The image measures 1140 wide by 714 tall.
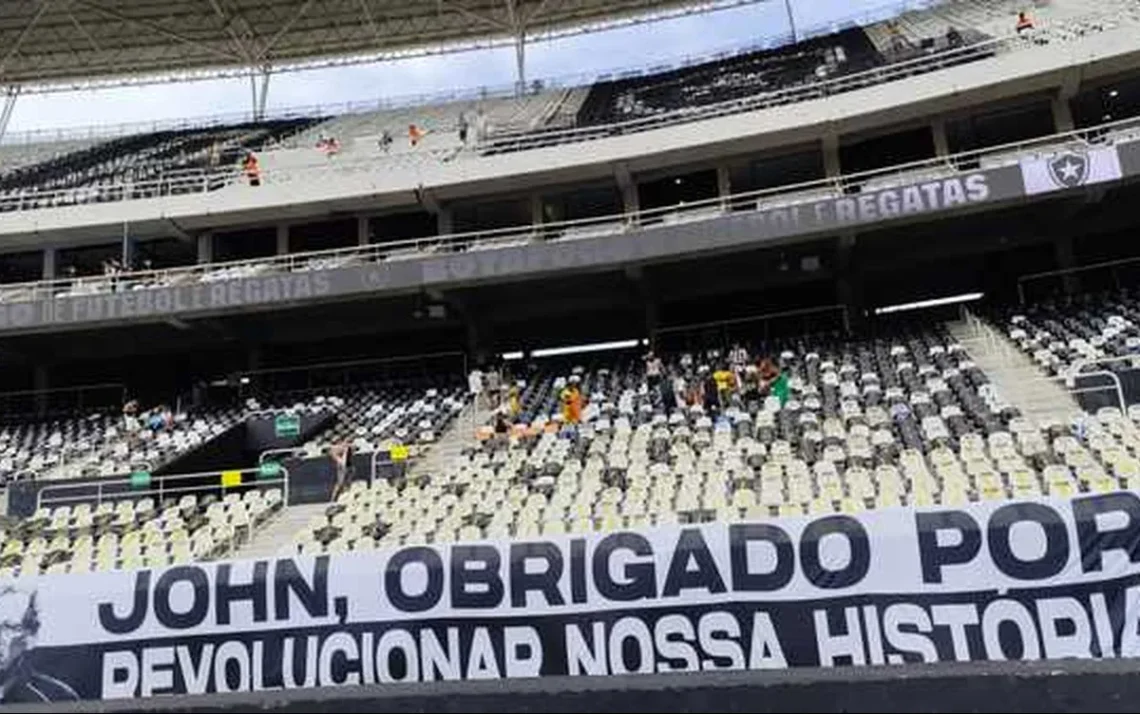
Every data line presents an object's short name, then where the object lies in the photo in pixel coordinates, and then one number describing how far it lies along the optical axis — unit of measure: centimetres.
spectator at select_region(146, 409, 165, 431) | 2377
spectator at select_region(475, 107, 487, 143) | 3070
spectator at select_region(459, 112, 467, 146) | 3097
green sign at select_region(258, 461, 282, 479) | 1762
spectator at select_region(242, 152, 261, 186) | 2866
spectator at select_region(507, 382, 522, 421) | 2086
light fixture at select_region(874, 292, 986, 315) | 2581
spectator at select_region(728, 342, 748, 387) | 2069
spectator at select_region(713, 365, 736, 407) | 1930
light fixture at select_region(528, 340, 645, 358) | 2739
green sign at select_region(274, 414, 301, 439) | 2258
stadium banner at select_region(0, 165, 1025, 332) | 2127
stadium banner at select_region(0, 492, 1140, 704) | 682
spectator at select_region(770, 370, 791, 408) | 1838
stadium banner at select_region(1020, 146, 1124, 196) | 2023
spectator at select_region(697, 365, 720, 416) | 1857
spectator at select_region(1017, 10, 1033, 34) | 2712
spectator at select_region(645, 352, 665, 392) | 2164
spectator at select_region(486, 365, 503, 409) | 2288
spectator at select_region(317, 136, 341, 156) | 3169
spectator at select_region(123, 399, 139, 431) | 2427
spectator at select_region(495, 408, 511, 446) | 1819
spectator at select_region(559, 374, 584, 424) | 1916
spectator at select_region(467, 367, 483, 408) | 2279
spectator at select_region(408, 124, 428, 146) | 3162
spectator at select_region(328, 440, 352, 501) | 1692
